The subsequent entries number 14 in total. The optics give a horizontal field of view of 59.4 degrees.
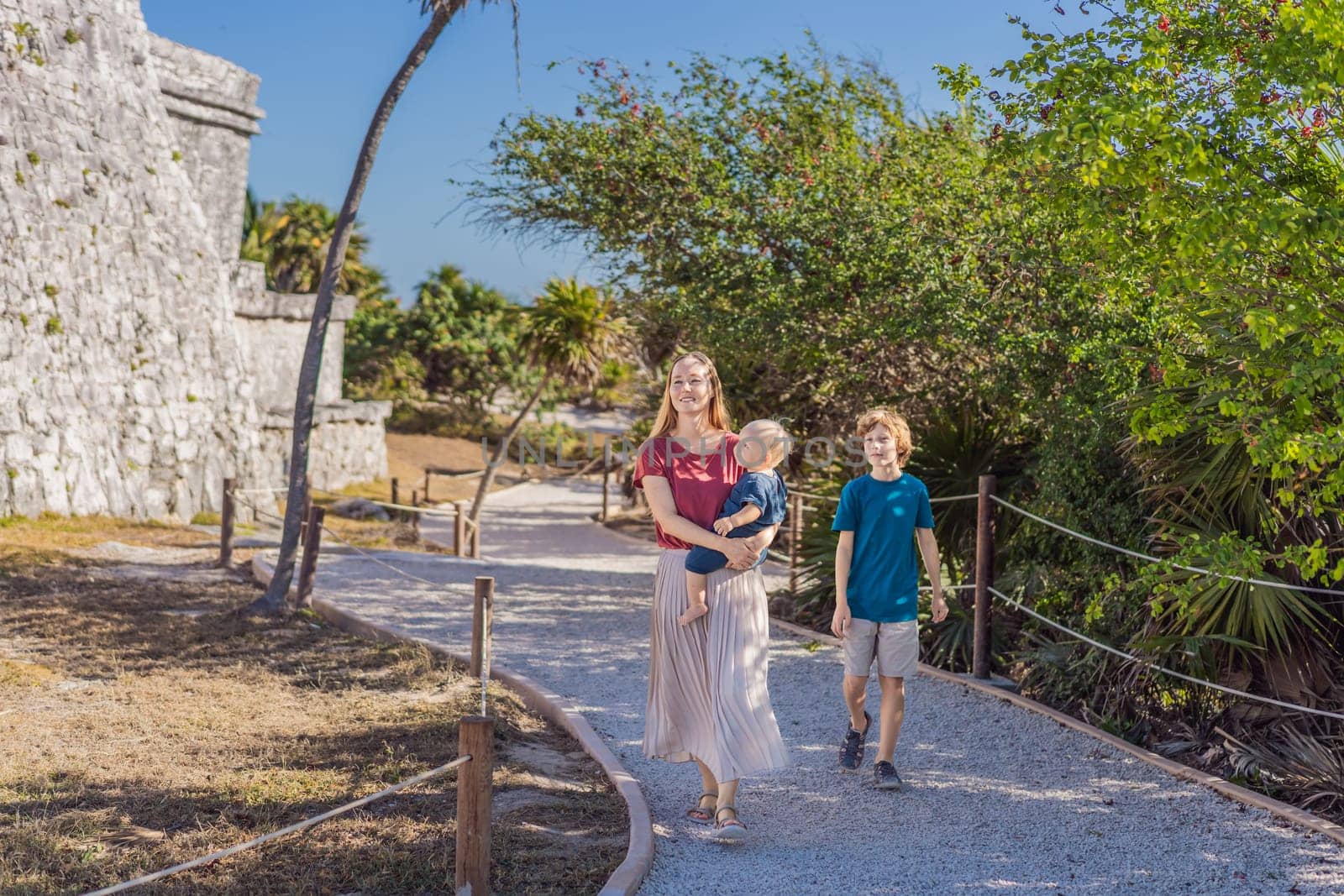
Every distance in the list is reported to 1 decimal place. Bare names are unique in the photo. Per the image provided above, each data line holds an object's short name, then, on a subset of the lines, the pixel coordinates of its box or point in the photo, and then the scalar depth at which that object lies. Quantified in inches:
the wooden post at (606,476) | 854.9
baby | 166.1
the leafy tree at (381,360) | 1378.0
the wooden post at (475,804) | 138.3
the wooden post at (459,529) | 593.6
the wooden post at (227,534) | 455.2
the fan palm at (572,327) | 896.3
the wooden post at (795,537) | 384.5
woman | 168.1
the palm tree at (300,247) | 1444.4
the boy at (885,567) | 195.8
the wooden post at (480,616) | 206.4
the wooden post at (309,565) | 369.7
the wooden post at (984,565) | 272.7
